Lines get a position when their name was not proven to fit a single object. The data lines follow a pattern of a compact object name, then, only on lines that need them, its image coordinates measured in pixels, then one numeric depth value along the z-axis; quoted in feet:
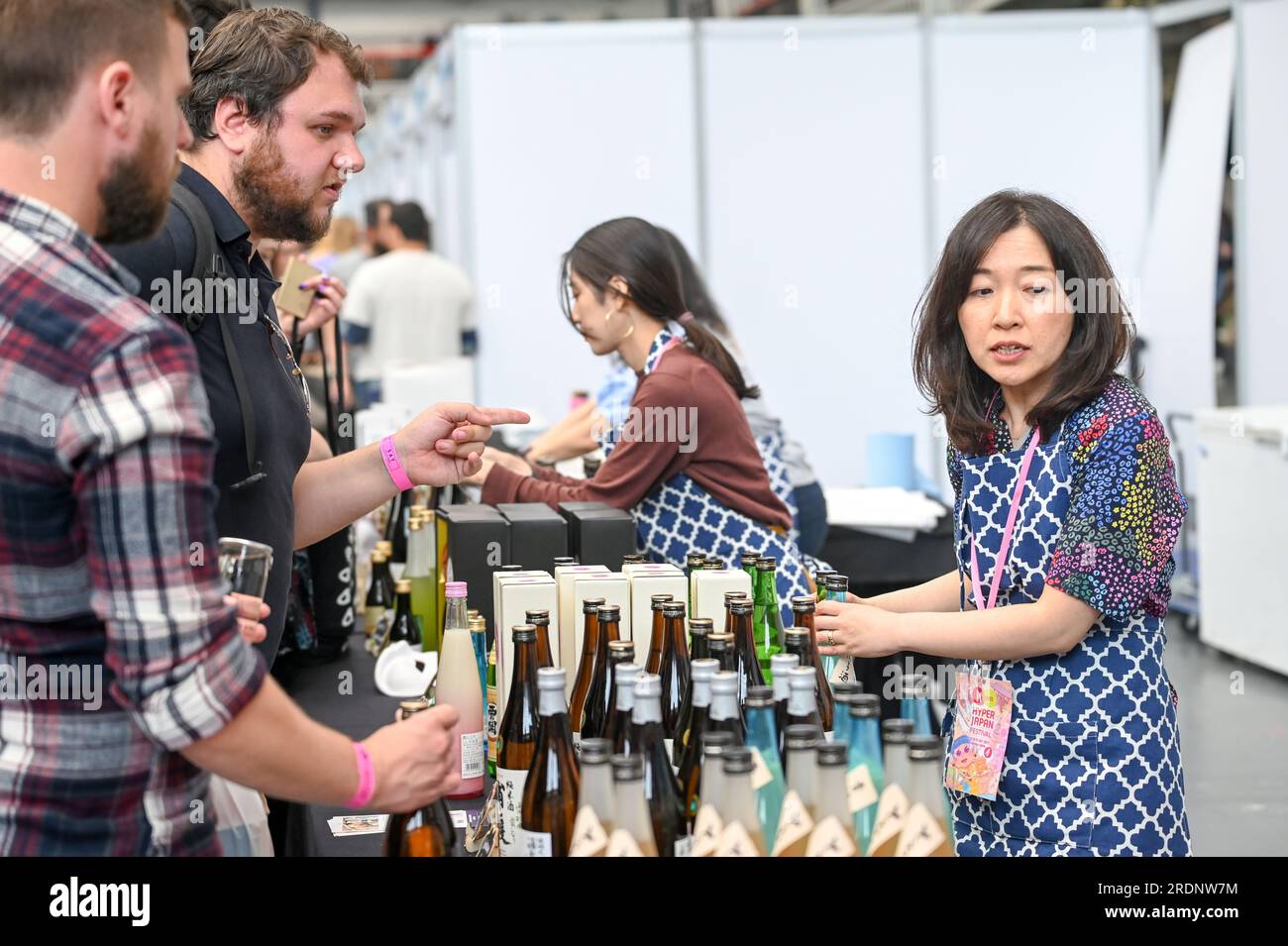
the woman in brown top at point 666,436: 9.46
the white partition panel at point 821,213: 21.63
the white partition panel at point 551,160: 21.27
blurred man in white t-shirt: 21.57
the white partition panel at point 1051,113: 21.74
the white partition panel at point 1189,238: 20.53
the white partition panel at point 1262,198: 19.67
